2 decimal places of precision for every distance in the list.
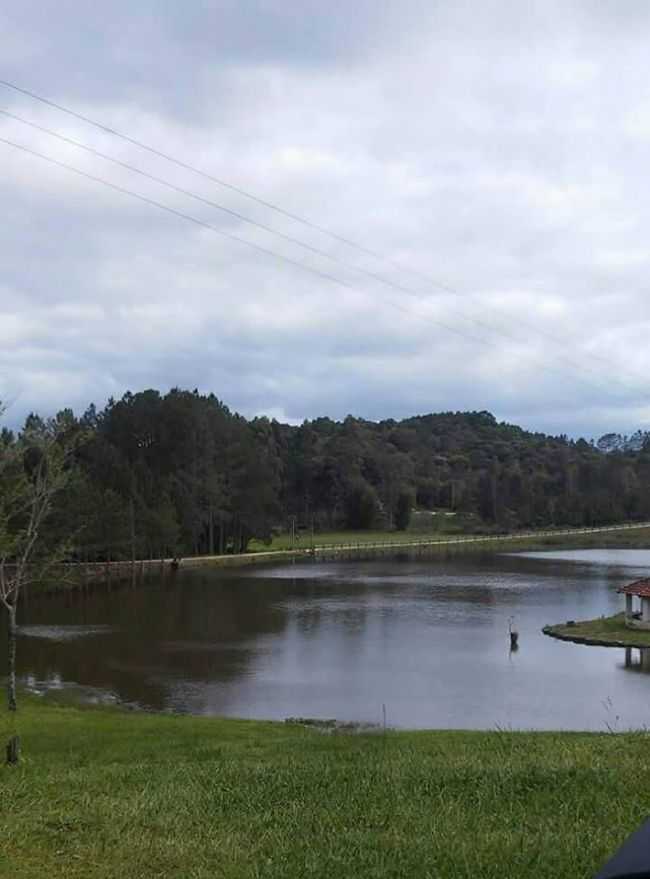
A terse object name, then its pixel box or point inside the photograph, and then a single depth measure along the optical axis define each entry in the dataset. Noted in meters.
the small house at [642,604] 41.06
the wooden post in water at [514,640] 36.88
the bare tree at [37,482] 24.24
